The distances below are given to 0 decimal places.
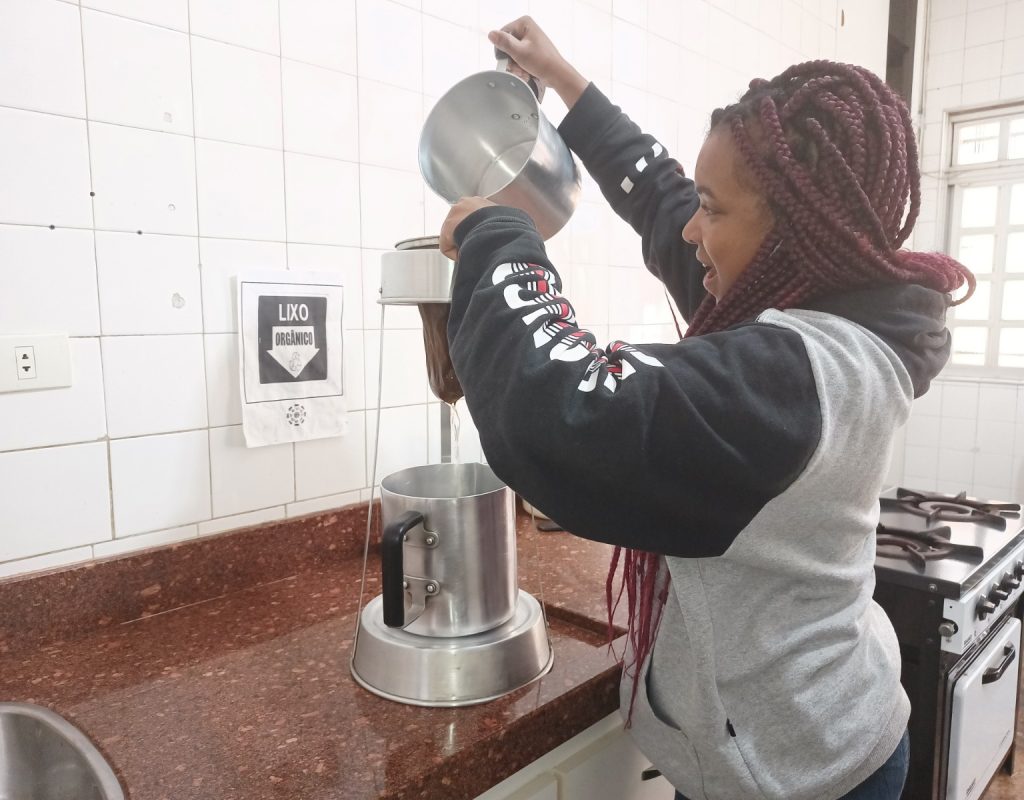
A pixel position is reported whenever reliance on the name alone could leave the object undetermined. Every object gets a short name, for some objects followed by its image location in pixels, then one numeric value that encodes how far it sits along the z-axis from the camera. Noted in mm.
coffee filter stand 747
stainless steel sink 686
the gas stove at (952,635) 1254
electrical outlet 860
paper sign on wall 1062
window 2975
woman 522
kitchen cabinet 766
